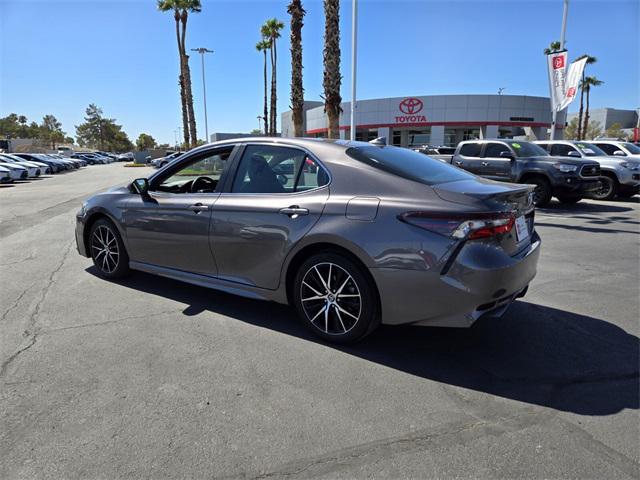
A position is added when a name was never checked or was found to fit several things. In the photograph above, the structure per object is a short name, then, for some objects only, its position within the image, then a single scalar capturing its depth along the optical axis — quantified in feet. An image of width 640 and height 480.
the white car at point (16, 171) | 83.25
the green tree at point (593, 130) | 260.01
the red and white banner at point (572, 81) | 62.90
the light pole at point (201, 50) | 168.10
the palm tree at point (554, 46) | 143.82
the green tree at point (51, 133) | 390.44
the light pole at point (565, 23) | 73.26
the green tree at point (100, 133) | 428.56
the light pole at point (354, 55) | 55.47
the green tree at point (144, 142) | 390.62
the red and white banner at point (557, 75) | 64.24
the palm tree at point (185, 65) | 114.11
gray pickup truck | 37.93
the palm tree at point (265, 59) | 156.80
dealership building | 158.51
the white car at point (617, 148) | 49.12
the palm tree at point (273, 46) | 125.39
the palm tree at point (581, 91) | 178.85
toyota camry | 9.93
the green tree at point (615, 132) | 234.95
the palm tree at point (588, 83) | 202.49
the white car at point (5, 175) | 78.24
